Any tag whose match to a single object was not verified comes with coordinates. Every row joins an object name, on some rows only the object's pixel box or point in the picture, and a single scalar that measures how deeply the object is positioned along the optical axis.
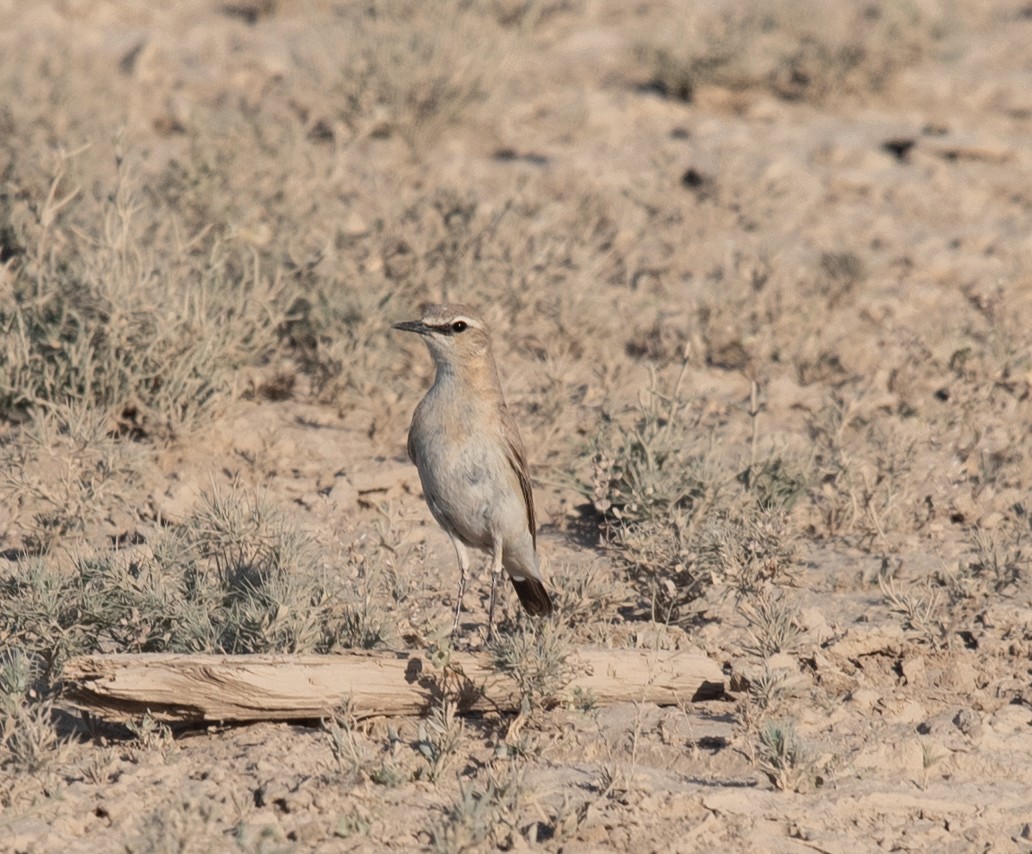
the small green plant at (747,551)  13.30
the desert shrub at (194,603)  11.84
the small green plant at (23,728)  10.63
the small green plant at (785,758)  10.84
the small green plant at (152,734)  11.07
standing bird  13.17
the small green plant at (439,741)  10.72
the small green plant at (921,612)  12.82
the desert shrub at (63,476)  14.20
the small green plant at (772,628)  12.37
